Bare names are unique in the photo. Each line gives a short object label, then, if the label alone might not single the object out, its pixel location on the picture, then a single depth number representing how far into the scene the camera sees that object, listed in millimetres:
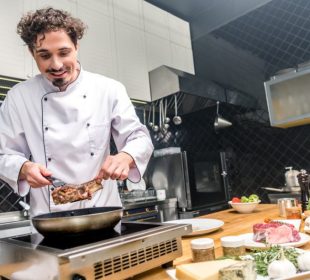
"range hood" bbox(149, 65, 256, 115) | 3230
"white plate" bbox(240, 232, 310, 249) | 919
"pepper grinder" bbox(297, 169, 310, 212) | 1568
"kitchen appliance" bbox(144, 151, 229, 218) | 3209
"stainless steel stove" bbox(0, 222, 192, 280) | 647
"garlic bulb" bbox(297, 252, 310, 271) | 703
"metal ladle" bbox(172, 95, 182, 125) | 3428
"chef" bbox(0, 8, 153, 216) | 1190
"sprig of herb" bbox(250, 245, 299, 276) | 730
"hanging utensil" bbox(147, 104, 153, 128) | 3614
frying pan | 753
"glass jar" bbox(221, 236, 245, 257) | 834
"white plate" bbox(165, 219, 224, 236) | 1197
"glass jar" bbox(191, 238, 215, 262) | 818
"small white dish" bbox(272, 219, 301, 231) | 1192
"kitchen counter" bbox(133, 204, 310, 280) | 816
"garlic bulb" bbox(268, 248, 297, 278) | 672
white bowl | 1688
